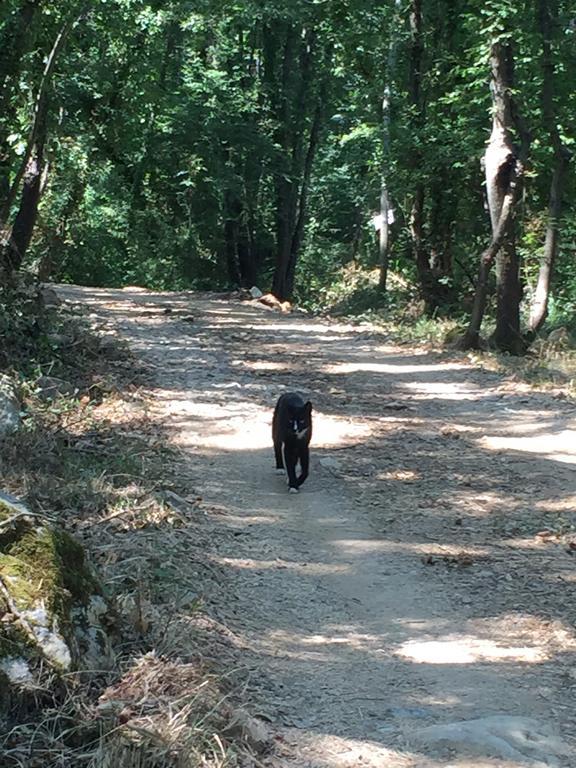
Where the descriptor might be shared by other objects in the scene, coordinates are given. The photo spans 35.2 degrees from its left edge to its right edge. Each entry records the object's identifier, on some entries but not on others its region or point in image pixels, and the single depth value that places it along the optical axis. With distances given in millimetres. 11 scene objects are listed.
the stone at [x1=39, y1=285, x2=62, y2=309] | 15616
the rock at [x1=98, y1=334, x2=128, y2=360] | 12805
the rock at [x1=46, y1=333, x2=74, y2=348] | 11492
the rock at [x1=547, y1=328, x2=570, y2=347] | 15492
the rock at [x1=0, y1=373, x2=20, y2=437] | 7816
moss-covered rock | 3463
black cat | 7980
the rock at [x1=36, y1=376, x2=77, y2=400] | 9656
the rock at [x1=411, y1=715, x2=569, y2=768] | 3891
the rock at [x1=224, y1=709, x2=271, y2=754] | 3852
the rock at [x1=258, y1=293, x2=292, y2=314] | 22094
